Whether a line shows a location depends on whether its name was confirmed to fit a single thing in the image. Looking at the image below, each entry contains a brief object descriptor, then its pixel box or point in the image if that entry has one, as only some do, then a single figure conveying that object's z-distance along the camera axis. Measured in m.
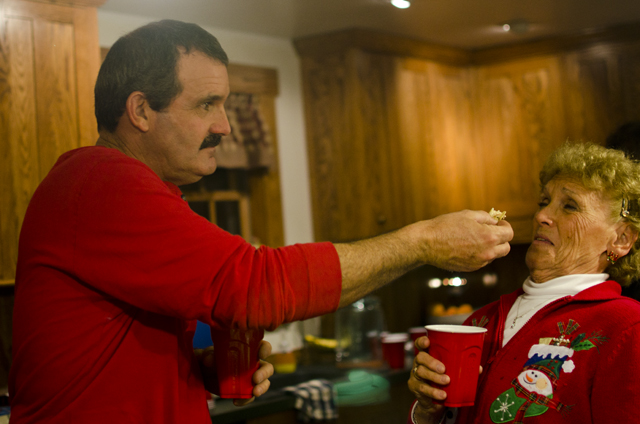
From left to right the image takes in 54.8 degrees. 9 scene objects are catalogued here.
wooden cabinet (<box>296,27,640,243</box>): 3.76
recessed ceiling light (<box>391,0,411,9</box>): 3.02
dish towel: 2.52
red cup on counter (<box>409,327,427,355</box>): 3.23
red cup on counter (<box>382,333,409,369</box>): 3.01
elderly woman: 1.20
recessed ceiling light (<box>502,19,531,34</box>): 3.77
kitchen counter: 2.31
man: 0.90
